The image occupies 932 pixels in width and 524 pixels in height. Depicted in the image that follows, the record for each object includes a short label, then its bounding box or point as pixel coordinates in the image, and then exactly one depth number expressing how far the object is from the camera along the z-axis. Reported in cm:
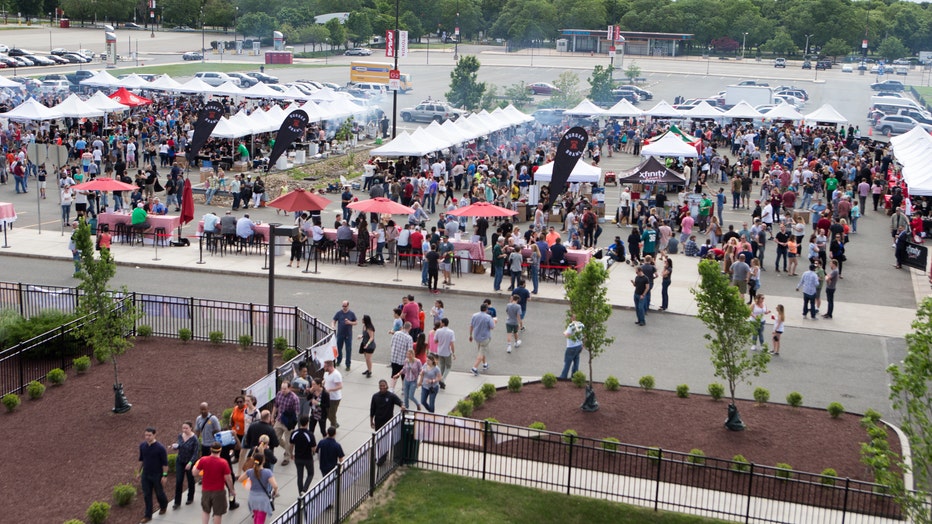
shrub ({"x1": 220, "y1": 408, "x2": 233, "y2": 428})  1625
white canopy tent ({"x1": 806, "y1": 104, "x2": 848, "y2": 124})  5294
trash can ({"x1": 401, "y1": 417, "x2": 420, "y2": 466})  1515
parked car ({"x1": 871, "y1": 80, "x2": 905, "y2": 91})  9738
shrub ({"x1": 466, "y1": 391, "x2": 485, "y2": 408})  1741
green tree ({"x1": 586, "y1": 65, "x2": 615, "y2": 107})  7362
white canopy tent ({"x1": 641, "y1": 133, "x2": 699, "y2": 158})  3916
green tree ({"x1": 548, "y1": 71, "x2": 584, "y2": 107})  6870
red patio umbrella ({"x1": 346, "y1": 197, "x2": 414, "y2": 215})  2782
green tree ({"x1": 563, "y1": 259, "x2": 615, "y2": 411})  1703
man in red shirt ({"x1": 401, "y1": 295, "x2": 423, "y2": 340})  1962
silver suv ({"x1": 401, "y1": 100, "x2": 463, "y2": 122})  6400
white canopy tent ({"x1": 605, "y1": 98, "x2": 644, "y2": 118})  5532
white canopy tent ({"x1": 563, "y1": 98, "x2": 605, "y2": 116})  5481
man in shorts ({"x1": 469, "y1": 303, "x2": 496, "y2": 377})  1948
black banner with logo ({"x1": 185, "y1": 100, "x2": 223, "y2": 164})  4078
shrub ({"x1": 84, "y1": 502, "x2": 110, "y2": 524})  1319
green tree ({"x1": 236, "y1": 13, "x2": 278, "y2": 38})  12988
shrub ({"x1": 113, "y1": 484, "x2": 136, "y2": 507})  1377
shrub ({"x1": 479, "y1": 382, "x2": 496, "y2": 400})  1781
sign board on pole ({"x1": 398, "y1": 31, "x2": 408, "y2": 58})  5409
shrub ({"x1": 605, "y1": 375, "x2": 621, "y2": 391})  1839
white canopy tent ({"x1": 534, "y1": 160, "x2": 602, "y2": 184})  3544
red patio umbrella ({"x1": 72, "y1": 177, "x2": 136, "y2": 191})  2955
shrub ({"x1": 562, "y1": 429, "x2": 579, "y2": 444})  1426
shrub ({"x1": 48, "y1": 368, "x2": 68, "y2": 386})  1855
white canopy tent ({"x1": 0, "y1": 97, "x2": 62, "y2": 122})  4494
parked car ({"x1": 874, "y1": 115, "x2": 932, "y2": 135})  6575
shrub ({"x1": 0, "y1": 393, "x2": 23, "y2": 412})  1720
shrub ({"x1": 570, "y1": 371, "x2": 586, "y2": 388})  1852
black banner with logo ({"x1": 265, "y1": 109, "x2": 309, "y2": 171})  4019
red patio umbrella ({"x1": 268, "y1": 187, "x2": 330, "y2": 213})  2697
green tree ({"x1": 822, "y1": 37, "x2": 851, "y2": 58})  13088
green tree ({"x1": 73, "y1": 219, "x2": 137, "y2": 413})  1727
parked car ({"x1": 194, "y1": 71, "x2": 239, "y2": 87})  7699
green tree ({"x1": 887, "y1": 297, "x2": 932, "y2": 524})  1109
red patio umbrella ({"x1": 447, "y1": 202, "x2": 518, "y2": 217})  2838
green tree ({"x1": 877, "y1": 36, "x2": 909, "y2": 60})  13612
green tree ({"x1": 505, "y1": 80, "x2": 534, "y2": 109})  7219
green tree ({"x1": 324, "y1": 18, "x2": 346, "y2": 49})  12200
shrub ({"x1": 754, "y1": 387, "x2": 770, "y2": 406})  1767
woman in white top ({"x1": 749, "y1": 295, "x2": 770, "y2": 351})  2083
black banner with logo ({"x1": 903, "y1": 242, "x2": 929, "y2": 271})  2992
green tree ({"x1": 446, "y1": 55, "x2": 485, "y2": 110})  6669
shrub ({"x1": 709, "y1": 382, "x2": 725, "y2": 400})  1798
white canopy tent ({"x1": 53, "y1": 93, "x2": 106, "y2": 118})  4616
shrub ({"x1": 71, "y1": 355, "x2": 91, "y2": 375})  1928
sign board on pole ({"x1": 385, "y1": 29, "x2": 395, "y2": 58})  5599
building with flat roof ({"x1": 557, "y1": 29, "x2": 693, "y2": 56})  13464
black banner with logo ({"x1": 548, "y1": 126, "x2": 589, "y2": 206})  3322
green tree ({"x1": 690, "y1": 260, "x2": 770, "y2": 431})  1609
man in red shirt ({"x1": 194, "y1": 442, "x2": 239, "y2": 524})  1290
